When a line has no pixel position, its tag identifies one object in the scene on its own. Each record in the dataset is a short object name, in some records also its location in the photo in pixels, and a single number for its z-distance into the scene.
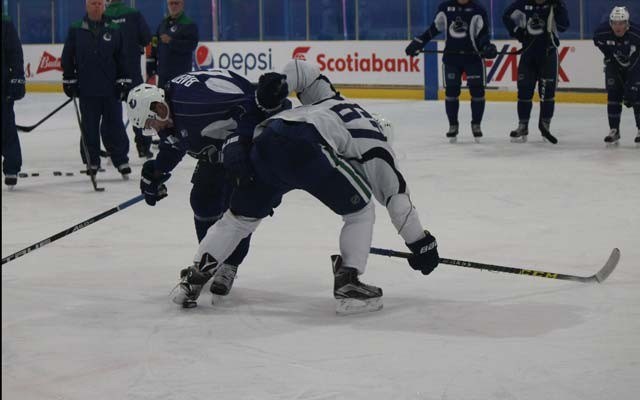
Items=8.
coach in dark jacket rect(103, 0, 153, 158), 16.39
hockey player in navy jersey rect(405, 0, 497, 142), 17.73
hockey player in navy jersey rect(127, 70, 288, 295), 7.33
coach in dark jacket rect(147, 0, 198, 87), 16.48
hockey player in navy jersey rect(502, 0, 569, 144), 17.58
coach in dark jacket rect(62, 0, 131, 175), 14.15
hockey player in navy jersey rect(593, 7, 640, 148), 16.67
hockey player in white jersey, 7.01
